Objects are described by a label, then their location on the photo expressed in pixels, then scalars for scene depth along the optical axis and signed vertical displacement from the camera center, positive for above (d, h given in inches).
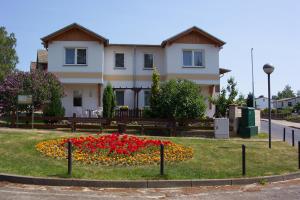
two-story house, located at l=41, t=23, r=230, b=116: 1166.3 +166.3
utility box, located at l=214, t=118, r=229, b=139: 866.1 -15.8
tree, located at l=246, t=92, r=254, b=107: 1651.1 +83.5
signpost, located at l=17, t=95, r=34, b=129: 857.5 +42.4
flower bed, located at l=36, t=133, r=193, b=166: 509.4 -41.1
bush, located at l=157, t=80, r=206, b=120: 911.7 +40.7
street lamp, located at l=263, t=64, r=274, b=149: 686.5 +87.3
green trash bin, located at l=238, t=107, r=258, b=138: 898.7 -7.2
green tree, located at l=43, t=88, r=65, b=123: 960.3 +31.6
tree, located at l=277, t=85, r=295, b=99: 6510.8 +459.2
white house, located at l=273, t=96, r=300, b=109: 3931.8 +193.5
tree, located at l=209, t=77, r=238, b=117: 1065.5 +51.0
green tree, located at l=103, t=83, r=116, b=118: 1080.2 +47.1
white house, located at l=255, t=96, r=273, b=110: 4470.0 +217.6
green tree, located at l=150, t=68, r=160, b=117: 954.7 +66.6
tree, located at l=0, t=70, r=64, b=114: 895.1 +66.5
